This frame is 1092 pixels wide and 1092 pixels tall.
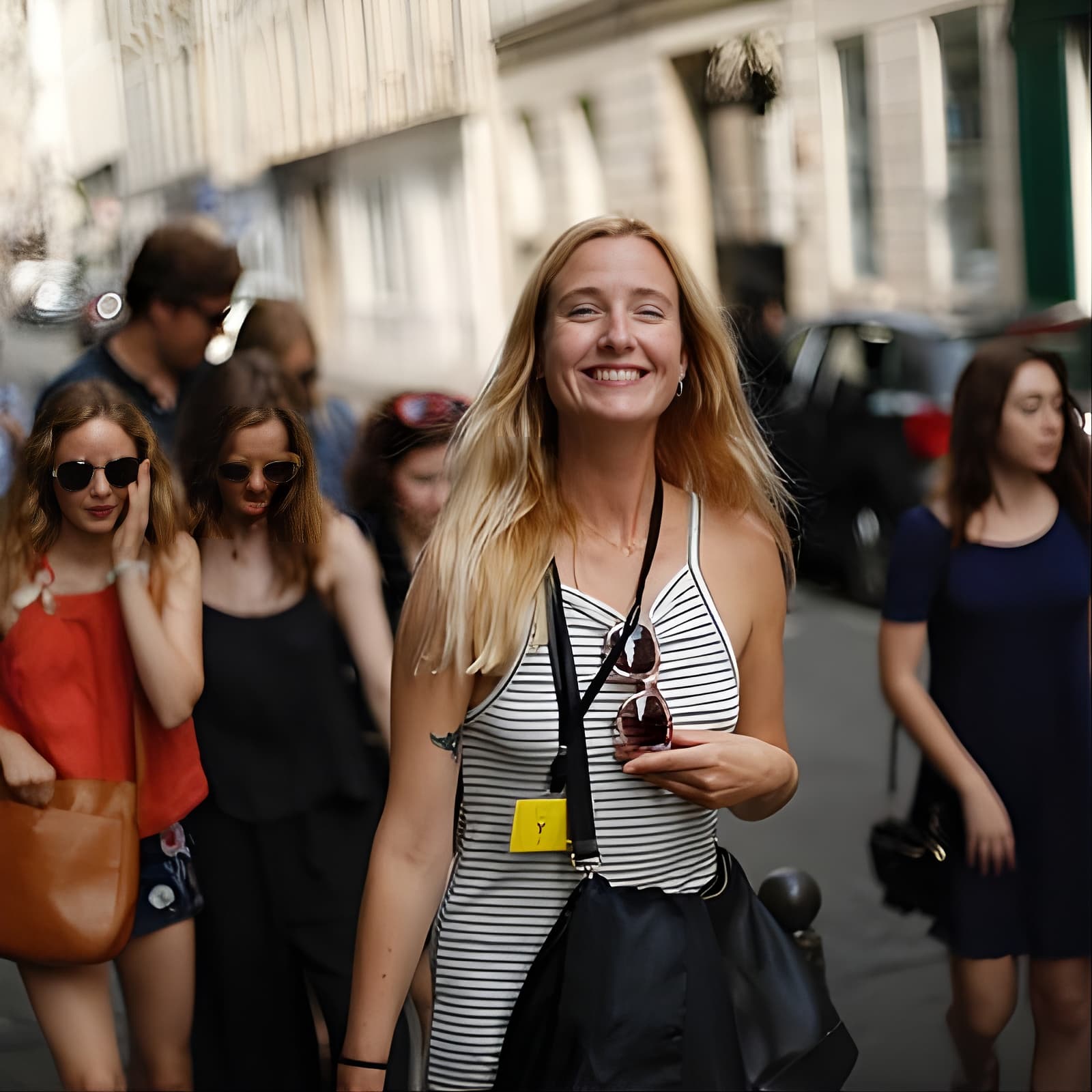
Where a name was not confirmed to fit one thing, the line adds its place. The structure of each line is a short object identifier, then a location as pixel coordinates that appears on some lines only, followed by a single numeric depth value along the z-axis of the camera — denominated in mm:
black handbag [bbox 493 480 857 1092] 2123
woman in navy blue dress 3086
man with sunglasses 2570
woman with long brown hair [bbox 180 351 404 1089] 2631
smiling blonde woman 2203
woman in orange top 2496
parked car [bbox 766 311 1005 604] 3096
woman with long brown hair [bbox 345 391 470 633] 2773
